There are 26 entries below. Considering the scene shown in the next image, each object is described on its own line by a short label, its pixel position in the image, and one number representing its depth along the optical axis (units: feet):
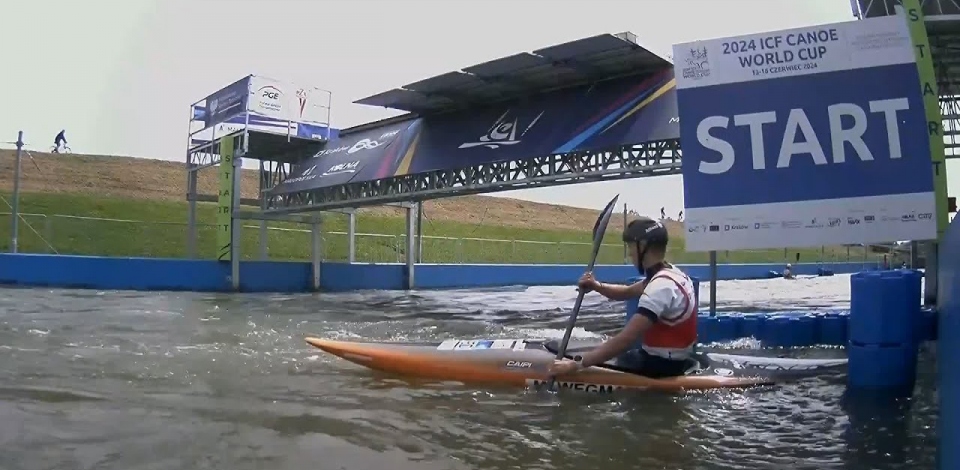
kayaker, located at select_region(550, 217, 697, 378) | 14.71
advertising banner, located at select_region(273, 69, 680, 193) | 40.57
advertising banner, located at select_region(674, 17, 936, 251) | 17.01
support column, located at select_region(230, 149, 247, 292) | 61.57
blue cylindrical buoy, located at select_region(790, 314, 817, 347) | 23.90
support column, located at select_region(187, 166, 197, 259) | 68.08
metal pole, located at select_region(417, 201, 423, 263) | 75.78
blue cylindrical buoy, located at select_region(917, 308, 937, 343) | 17.38
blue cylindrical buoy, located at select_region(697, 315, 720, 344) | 23.84
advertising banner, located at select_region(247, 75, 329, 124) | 61.87
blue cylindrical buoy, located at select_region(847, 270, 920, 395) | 15.66
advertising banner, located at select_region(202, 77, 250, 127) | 62.28
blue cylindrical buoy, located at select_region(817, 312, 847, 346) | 23.86
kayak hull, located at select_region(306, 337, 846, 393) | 16.49
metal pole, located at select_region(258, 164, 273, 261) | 69.72
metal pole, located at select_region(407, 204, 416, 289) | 68.59
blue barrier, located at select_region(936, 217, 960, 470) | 7.42
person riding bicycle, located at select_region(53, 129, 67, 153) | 144.25
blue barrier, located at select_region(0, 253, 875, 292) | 57.26
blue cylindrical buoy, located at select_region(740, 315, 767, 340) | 24.17
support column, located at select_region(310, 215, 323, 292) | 66.64
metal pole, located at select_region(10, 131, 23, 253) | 51.80
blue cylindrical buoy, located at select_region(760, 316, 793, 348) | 24.17
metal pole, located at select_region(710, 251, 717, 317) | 20.52
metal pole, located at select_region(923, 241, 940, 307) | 22.26
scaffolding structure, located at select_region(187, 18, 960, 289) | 40.27
